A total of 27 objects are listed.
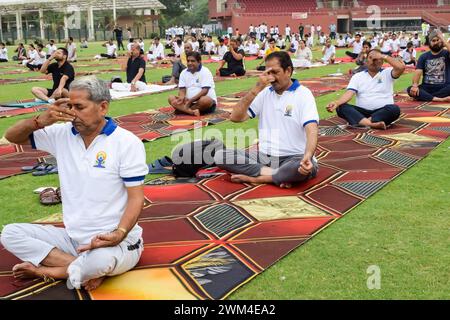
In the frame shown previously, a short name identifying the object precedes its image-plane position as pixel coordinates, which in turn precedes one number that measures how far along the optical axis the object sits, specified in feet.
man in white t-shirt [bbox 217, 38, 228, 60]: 73.82
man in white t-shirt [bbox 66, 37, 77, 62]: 70.03
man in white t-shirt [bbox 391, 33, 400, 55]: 73.69
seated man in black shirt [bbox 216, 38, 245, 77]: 47.19
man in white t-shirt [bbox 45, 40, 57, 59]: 73.88
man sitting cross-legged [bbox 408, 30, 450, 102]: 28.76
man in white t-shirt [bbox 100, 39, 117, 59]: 78.43
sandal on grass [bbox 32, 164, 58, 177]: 17.58
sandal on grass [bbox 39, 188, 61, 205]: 14.71
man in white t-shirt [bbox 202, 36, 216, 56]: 83.51
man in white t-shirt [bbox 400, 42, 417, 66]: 54.31
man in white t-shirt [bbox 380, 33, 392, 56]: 68.18
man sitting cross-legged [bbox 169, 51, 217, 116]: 27.07
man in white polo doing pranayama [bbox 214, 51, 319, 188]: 15.03
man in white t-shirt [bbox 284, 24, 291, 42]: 123.82
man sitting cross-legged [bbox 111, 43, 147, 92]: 35.68
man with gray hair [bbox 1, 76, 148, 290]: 9.49
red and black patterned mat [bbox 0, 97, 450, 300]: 9.71
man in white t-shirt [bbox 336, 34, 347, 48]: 96.13
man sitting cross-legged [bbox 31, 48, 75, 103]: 29.99
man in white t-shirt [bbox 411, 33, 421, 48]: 82.62
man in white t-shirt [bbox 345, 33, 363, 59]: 64.93
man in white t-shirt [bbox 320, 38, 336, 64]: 60.08
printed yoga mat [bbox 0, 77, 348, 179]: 20.72
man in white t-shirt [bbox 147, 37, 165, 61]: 73.72
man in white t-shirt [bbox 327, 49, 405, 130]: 22.86
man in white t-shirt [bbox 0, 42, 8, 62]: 77.25
